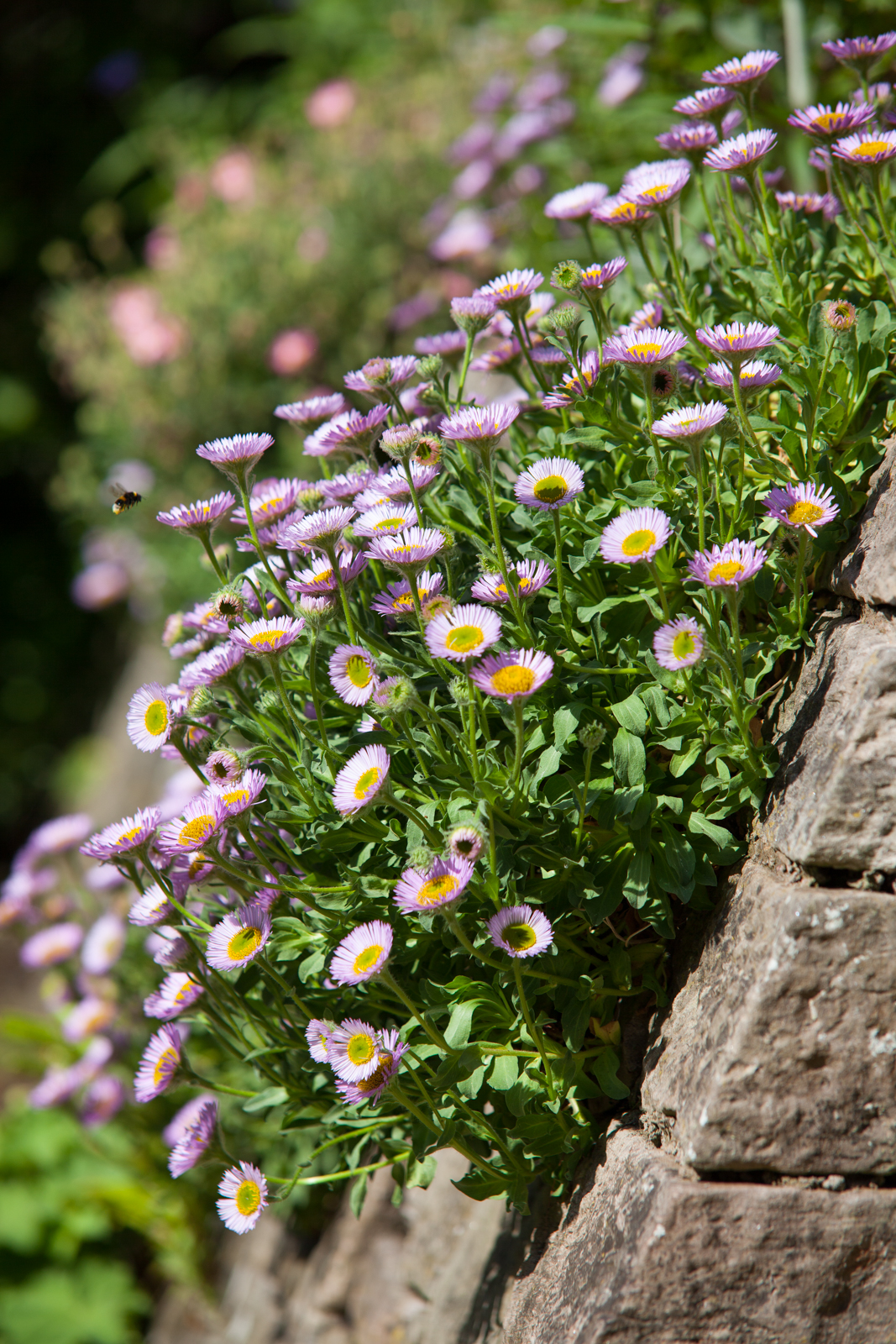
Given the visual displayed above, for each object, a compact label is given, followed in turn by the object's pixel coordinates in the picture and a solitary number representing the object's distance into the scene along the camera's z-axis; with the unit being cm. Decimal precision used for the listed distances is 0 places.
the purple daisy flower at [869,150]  162
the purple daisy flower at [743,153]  164
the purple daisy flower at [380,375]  165
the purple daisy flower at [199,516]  164
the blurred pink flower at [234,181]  389
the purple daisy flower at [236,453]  163
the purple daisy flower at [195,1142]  166
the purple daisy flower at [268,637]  159
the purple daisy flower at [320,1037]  158
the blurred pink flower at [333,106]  386
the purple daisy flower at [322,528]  159
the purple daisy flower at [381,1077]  156
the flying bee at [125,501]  182
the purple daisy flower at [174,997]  168
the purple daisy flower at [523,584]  158
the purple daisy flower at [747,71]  167
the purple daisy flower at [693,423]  155
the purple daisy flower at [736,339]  157
